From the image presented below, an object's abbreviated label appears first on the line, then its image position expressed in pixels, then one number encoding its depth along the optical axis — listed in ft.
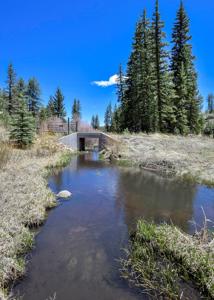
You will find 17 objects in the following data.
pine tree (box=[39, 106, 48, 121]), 136.98
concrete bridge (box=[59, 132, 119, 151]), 71.26
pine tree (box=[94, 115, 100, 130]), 253.65
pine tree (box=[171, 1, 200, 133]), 87.92
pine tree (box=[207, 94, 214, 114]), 265.54
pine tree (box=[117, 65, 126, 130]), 115.44
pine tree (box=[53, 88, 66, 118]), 167.73
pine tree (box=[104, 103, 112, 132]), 226.30
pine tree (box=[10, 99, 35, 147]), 54.03
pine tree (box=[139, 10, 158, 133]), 79.00
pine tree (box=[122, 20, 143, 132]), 83.25
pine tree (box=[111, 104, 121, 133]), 133.69
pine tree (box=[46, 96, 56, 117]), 161.77
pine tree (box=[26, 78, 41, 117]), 142.86
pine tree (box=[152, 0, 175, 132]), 80.12
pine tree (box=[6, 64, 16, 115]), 139.73
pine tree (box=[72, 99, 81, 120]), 204.74
